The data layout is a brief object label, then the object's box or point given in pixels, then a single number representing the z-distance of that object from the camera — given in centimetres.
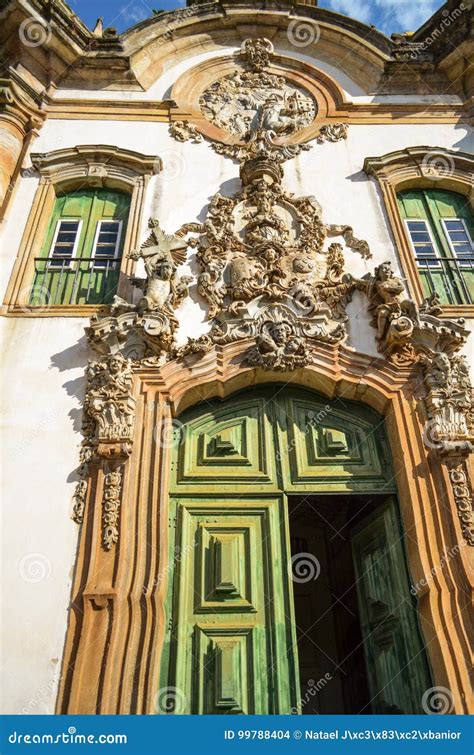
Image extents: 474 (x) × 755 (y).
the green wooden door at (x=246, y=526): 449
